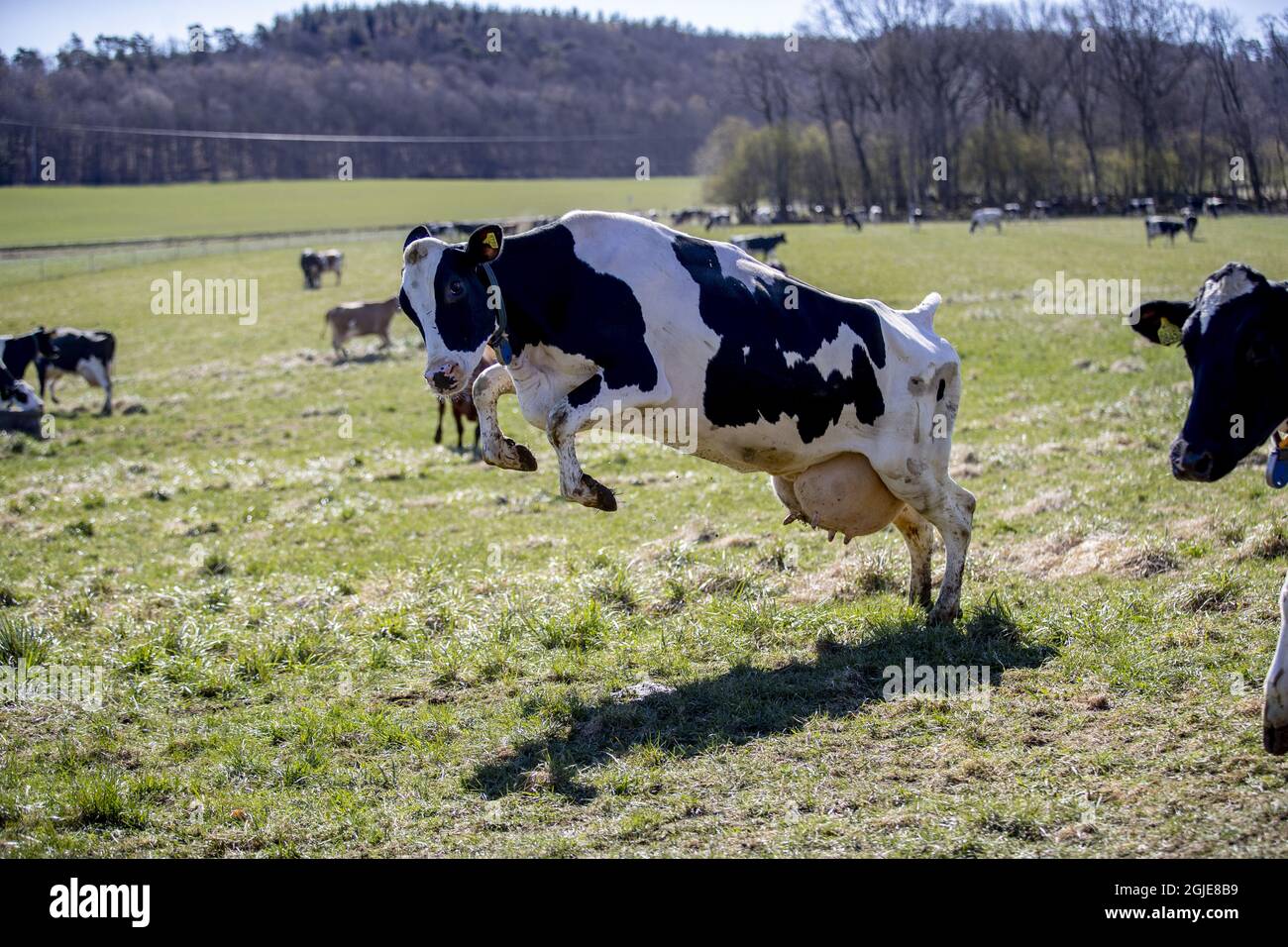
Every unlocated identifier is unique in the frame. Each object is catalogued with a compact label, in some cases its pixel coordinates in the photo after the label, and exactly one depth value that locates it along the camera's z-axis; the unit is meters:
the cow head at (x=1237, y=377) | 5.70
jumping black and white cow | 7.62
